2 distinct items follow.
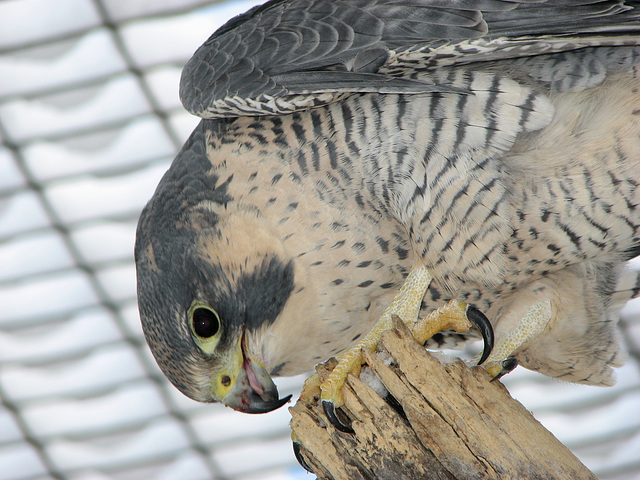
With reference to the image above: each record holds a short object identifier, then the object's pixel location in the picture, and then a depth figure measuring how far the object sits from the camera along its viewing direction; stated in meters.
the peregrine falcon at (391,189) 5.41
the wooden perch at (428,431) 4.94
